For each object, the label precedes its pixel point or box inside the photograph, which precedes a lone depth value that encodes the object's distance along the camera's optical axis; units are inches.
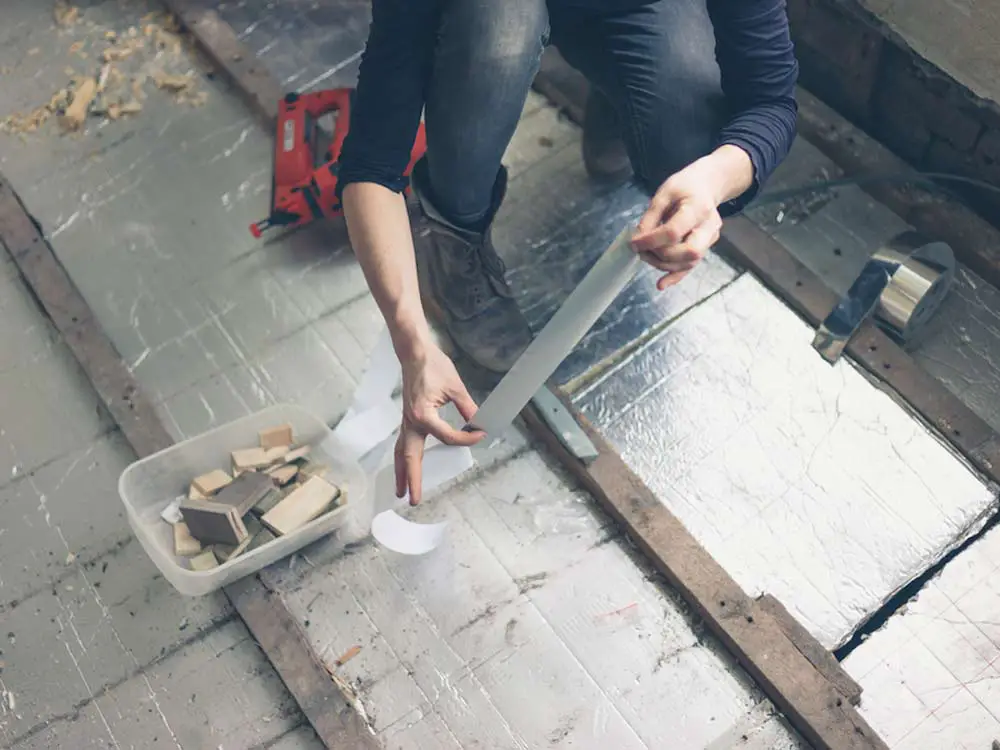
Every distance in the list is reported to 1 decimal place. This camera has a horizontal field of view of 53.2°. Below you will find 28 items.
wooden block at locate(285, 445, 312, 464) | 65.2
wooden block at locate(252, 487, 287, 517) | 62.8
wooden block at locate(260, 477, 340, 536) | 62.2
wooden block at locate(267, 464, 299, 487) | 64.3
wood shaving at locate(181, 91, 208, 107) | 86.4
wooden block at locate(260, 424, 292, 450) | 65.3
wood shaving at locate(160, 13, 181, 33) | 91.2
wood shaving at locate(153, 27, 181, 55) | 89.8
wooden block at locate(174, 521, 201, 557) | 62.1
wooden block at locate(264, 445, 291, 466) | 65.2
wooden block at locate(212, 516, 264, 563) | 61.4
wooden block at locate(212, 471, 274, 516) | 62.1
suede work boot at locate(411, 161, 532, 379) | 65.4
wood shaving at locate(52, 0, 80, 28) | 92.0
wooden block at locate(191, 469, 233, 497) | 64.1
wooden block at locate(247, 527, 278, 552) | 62.2
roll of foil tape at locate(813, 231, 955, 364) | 69.3
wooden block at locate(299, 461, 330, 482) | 65.1
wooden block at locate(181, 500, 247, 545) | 60.0
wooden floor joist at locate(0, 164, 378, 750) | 58.1
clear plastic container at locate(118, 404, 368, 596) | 60.0
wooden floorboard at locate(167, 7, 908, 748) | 56.7
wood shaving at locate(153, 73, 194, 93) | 87.1
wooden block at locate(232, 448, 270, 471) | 64.9
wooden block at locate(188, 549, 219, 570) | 61.4
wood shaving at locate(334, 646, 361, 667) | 60.6
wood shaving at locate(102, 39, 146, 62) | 89.3
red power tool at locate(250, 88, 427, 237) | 75.7
